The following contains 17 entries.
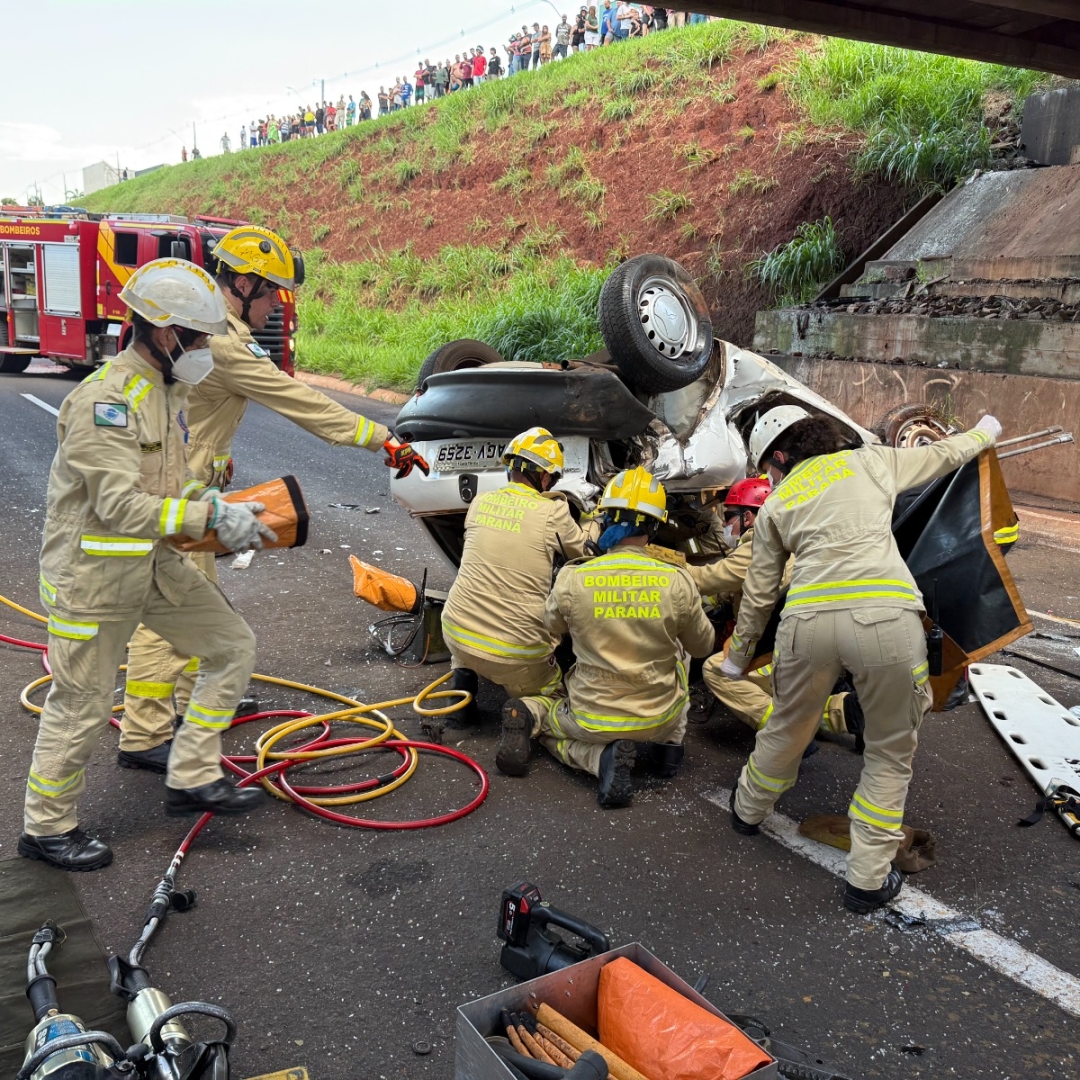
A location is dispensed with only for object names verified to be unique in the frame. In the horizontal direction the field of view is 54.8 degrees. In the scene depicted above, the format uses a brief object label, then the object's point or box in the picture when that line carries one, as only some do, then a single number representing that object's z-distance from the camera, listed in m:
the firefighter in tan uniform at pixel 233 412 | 4.07
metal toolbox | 2.03
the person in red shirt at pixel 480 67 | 34.38
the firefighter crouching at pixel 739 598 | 4.25
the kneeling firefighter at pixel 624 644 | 3.90
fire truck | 16.70
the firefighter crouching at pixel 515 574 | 4.39
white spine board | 4.16
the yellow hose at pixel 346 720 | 3.94
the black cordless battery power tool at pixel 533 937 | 2.70
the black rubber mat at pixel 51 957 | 2.56
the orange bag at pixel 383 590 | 5.45
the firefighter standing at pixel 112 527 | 3.26
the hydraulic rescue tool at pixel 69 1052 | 2.08
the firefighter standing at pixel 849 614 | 3.24
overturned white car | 4.98
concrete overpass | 8.65
